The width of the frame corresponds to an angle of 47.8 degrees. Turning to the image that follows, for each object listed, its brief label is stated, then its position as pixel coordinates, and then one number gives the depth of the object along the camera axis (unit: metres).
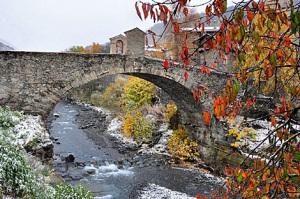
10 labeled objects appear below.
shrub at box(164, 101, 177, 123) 18.63
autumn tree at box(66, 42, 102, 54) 40.54
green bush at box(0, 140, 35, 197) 6.84
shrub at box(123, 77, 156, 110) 21.14
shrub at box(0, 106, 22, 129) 9.95
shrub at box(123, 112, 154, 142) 18.39
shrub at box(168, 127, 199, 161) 16.27
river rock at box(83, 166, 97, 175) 13.64
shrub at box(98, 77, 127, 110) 27.36
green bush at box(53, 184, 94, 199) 7.19
